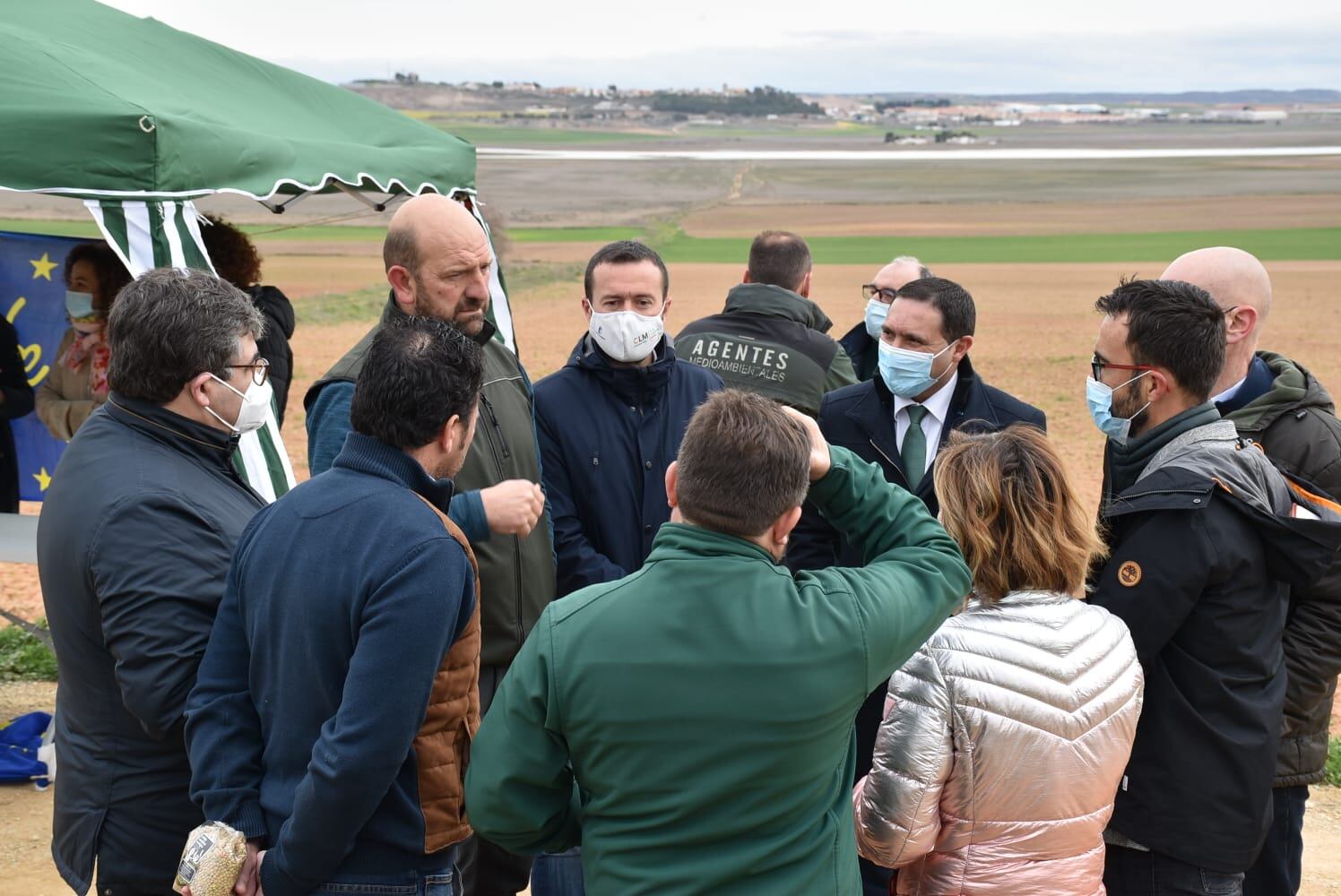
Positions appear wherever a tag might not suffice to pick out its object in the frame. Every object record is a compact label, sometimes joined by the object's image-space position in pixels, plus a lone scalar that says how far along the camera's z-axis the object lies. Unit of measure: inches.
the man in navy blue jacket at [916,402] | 151.6
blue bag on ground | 203.5
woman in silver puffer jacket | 95.2
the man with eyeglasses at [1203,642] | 108.4
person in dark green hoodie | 195.9
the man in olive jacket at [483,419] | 124.5
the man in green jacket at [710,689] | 78.1
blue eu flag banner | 252.4
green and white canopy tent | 181.2
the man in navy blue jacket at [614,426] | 144.3
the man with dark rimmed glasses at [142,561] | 99.7
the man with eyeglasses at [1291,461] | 124.3
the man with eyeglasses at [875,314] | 236.4
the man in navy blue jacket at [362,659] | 86.1
